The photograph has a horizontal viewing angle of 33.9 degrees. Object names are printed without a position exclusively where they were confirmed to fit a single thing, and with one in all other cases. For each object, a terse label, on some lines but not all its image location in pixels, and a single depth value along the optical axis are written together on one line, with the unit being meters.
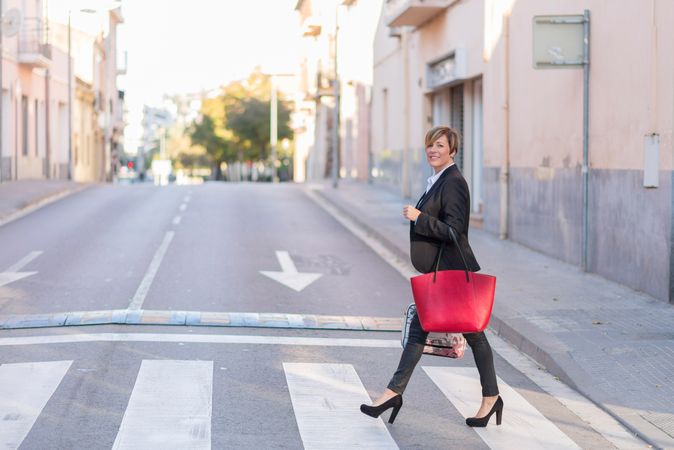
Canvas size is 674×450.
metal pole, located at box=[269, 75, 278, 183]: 71.25
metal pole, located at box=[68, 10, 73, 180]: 42.34
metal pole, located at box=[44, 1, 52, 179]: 42.31
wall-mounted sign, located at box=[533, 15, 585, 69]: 13.22
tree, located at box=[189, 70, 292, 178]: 78.19
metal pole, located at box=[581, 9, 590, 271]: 13.54
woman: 6.53
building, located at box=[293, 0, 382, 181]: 38.47
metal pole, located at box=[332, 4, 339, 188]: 34.92
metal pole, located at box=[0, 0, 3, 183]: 32.43
